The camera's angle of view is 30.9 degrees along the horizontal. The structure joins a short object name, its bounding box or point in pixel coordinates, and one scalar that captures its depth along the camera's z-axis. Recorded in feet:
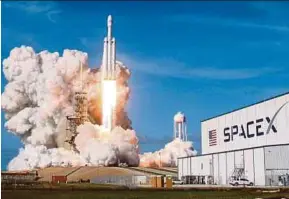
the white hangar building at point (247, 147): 211.59
